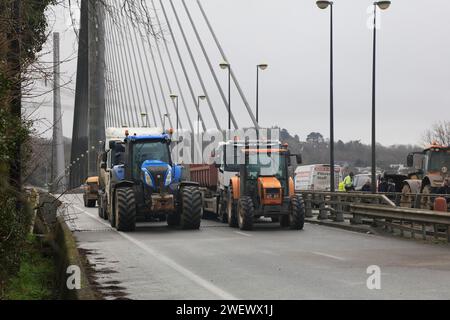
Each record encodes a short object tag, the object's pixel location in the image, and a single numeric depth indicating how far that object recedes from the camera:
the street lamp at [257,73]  39.12
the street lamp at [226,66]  34.87
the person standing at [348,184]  35.69
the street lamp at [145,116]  58.52
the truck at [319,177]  56.72
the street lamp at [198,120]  37.22
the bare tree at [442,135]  83.57
